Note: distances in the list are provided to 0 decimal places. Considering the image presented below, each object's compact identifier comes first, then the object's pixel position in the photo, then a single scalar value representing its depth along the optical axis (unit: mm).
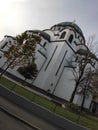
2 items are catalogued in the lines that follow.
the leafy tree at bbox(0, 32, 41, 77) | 15320
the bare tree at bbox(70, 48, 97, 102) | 16678
